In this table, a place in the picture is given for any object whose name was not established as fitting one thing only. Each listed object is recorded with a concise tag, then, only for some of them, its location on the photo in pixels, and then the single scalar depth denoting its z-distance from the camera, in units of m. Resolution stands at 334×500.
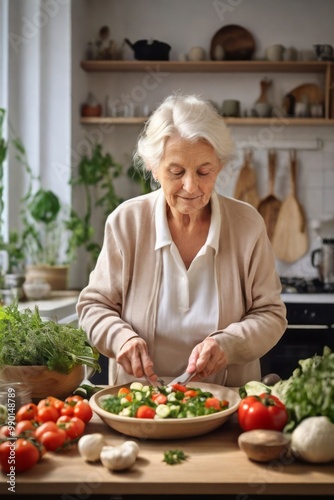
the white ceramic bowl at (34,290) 3.43
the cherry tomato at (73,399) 1.52
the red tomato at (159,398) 1.45
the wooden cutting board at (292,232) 4.38
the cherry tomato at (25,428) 1.33
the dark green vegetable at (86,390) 1.72
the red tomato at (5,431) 1.31
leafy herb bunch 1.64
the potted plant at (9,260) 3.38
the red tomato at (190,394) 1.51
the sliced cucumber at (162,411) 1.40
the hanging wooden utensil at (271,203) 4.39
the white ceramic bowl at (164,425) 1.38
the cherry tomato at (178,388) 1.53
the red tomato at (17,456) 1.23
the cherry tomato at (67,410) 1.46
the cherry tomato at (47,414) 1.42
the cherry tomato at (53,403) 1.46
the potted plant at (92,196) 3.94
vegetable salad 1.42
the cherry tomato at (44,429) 1.35
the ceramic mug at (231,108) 4.25
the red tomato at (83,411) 1.47
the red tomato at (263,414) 1.37
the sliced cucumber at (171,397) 1.46
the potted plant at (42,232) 3.78
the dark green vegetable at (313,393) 1.34
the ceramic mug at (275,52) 4.24
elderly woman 1.79
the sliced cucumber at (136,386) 1.56
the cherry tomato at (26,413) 1.43
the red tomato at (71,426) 1.38
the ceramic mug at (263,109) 4.25
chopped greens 1.28
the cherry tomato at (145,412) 1.40
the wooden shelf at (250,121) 4.21
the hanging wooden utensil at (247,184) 4.40
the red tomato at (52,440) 1.33
